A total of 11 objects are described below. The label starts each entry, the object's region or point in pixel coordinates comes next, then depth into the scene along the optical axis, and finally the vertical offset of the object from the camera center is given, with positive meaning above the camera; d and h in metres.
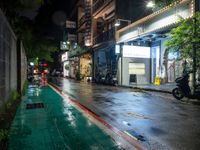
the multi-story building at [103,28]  16.62 +6.08
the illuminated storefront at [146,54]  12.46 +1.97
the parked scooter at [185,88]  7.37 -0.70
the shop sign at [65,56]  35.70 +4.32
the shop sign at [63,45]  32.74 +6.24
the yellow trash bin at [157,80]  14.23 -0.57
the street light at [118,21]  14.79 +5.44
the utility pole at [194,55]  7.93 +1.01
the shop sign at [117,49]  15.39 +2.56
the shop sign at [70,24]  28.80 +9.60
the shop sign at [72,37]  29.27 +7.24
